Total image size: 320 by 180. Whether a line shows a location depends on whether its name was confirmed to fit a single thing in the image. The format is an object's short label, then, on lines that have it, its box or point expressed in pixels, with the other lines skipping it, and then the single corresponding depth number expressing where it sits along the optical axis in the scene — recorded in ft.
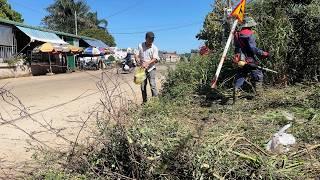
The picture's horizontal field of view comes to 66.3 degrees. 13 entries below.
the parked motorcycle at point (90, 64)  66.29
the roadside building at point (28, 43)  50.52
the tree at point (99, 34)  108.40
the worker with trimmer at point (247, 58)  14.47
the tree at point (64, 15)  106.95
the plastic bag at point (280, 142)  7.77
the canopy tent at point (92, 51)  73.38
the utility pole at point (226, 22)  21.36
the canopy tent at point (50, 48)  53.63
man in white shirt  16.06
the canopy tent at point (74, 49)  63.22
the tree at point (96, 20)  117.71
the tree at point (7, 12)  75.67
